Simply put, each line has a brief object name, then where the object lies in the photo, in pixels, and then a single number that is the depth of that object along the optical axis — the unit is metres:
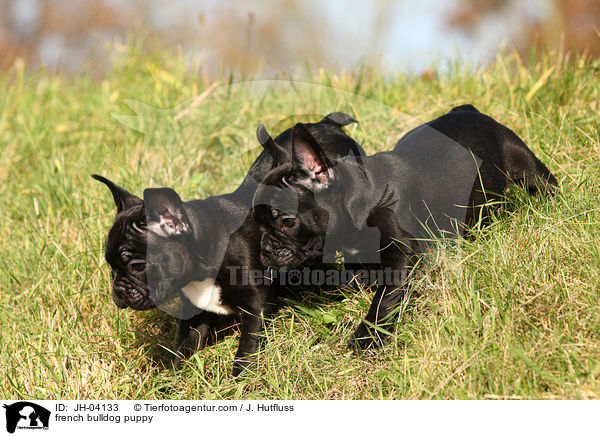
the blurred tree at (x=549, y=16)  22.02
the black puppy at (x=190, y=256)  6.16
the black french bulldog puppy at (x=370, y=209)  6.08
